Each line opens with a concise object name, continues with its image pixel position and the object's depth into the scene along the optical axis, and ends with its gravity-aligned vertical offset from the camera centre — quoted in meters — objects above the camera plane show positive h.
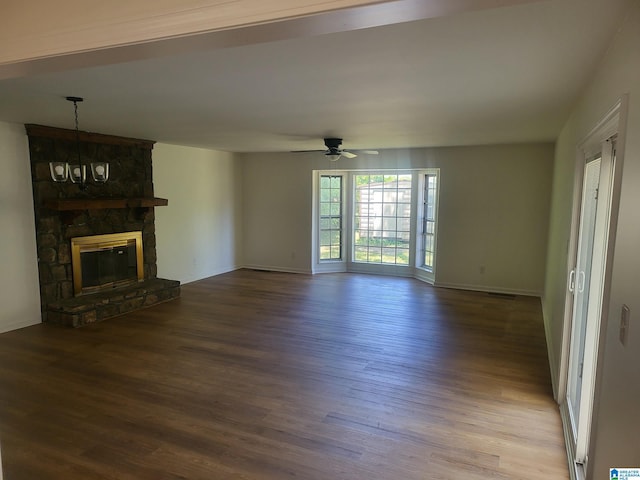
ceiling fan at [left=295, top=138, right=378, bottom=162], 5.47 +0.77
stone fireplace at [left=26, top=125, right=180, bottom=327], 5.04 -0.44
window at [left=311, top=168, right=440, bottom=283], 7.65 -0.35
